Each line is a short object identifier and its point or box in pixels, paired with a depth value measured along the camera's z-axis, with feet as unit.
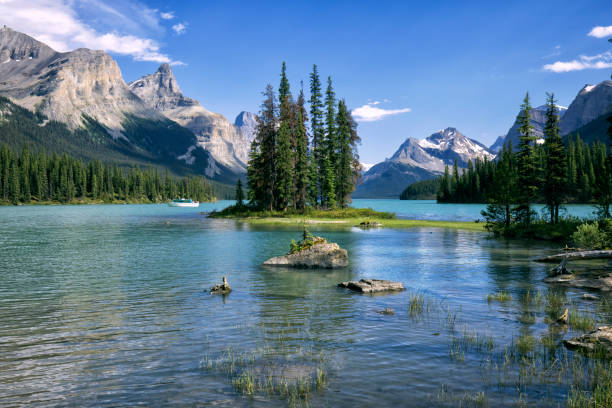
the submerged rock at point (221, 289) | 63.23
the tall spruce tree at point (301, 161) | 262.67
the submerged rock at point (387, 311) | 51.71
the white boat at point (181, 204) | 618.44
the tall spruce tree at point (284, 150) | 259.80
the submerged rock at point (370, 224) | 215.10
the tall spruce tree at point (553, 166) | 163.53
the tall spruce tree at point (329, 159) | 272.31
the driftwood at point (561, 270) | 75.10
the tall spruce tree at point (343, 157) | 284.20
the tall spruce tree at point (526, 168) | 164.66
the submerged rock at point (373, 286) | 65.16
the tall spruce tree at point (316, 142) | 281.95
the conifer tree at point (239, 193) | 343.11
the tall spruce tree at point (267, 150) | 271.69
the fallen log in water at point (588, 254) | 74.13
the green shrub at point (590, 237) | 105.50
